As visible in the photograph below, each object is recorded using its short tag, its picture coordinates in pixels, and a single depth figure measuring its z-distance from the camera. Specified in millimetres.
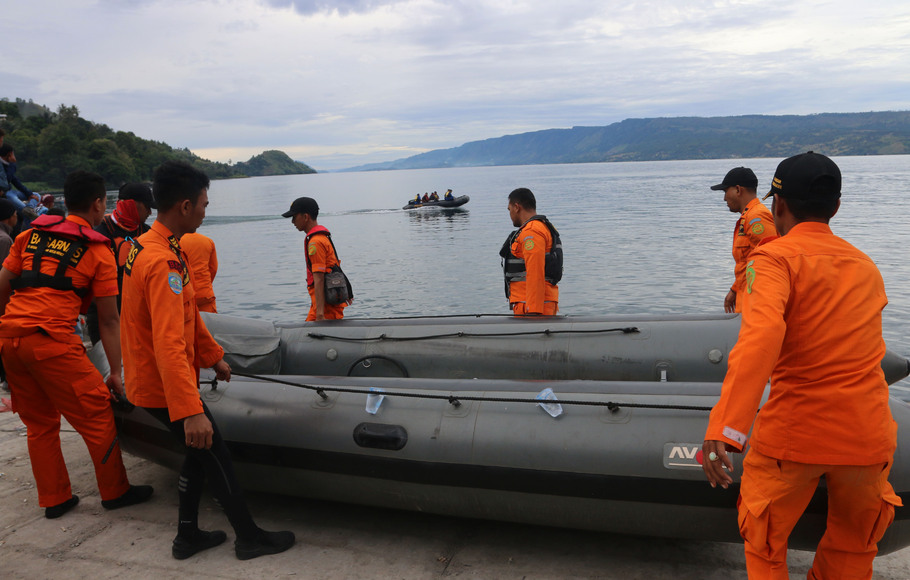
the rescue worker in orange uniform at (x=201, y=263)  4574
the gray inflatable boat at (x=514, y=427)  2730
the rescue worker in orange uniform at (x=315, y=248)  4781
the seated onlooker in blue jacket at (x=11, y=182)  6837
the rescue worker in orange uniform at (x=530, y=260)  4477
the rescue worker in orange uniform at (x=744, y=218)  4305
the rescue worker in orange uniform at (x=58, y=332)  3119
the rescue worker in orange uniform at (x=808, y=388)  1811
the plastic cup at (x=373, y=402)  3246
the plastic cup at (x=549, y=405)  3003
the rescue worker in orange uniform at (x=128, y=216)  4320
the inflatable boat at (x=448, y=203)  33031
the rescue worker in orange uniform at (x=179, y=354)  2562
